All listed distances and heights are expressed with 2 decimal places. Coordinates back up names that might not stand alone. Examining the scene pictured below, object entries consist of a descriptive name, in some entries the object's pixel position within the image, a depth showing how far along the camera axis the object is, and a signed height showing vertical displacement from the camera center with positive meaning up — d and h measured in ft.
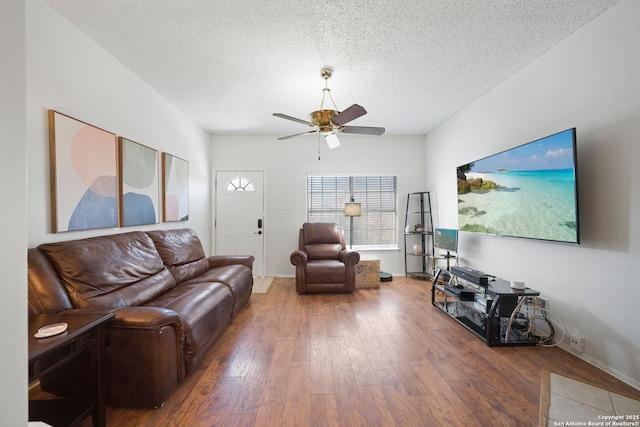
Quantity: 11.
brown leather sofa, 5.14 -2.26
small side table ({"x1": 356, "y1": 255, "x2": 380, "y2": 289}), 13.74 -3.23
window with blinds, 17.01 +0.99
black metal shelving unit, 15.84 -1.44
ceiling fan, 7.84 +3.10
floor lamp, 15.19 +0.24
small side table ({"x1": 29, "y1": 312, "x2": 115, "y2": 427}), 4.01 -2.52
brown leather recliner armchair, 12.78 -2.97
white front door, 16.28 -0.19
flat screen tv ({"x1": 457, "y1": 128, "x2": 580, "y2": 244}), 6.79 +0.64
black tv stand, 7.73 -3.17
